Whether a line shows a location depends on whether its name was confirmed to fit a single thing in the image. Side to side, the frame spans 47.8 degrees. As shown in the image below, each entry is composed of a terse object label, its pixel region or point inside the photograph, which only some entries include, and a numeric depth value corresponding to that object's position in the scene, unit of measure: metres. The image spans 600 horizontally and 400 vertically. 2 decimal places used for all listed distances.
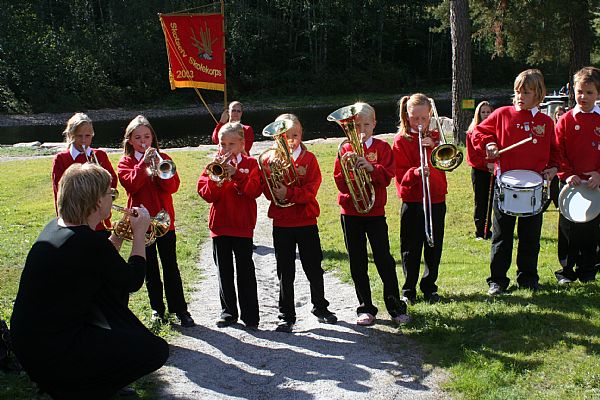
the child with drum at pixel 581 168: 6.21
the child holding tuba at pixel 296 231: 5.86
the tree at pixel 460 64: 15.55
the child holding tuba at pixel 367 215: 5.70
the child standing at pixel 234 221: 5.78
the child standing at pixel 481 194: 8.79
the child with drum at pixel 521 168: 5.88
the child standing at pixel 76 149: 6.00
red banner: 11.07
